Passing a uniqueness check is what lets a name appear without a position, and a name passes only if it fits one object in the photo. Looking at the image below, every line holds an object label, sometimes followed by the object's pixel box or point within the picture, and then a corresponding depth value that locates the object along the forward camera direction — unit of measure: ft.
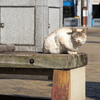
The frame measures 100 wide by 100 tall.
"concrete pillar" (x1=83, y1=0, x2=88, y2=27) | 189.57
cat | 16.31
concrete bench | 14.28
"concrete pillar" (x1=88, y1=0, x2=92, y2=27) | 189.32
